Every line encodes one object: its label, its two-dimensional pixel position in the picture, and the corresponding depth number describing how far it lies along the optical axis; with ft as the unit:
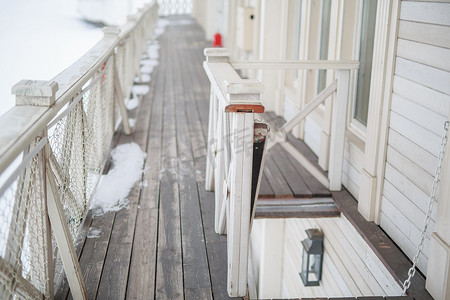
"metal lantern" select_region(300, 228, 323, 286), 11.81
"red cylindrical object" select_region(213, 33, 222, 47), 32.49
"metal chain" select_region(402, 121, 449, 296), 6.56
